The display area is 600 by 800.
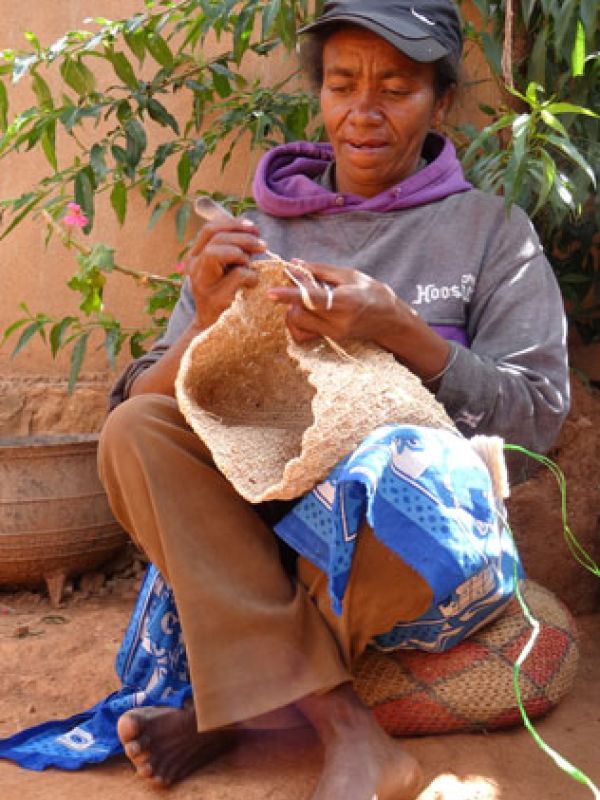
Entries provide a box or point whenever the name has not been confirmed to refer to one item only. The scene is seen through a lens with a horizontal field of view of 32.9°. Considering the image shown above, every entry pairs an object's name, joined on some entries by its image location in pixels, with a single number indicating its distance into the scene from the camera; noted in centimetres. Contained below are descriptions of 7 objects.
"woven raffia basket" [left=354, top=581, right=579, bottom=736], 185
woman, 161
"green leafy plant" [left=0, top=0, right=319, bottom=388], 263
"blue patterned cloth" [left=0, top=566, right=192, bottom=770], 182
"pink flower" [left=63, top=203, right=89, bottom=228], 257
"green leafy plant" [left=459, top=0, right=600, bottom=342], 194
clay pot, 288
